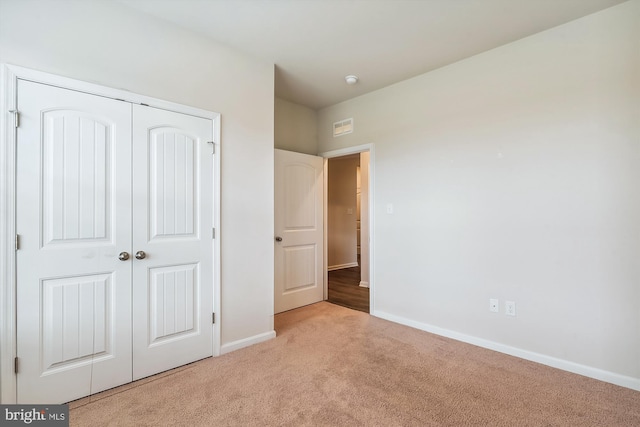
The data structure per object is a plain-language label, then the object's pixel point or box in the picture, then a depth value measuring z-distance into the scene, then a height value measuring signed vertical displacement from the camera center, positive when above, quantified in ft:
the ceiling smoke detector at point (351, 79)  10.35 +4.93
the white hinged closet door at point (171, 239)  6.96 -0.52
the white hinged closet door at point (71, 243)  5.67 -0.48
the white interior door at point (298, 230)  11.91 -0.54
